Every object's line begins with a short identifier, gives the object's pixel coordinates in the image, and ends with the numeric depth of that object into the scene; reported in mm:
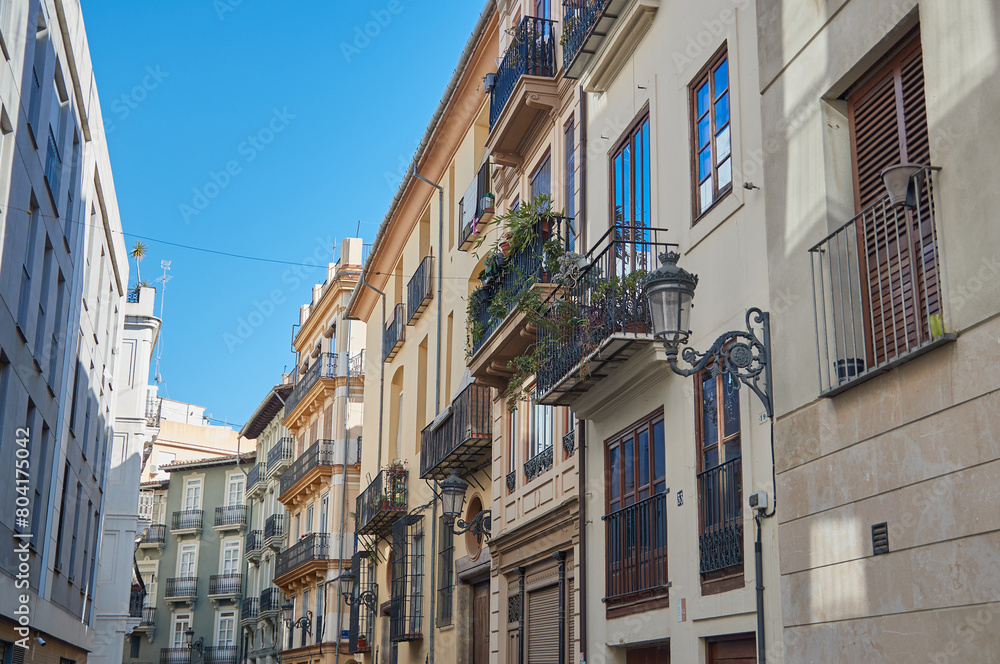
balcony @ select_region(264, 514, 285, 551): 47219
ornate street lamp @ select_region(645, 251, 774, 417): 8297
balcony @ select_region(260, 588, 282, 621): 47528
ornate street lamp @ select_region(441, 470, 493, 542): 17172
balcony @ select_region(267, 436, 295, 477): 48062
